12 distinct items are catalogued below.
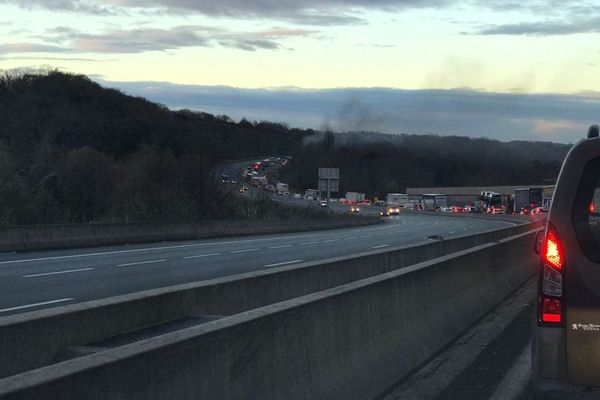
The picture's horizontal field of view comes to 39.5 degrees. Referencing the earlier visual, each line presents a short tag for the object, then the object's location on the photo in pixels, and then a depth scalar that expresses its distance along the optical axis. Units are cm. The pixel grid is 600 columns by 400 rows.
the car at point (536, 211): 8364
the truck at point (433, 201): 13138
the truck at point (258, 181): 13392
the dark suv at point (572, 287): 561
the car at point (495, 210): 10841
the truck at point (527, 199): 8788
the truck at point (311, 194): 13489
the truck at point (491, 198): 10969
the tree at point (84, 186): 5628
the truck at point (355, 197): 14088
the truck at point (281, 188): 13964
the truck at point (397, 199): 12676
